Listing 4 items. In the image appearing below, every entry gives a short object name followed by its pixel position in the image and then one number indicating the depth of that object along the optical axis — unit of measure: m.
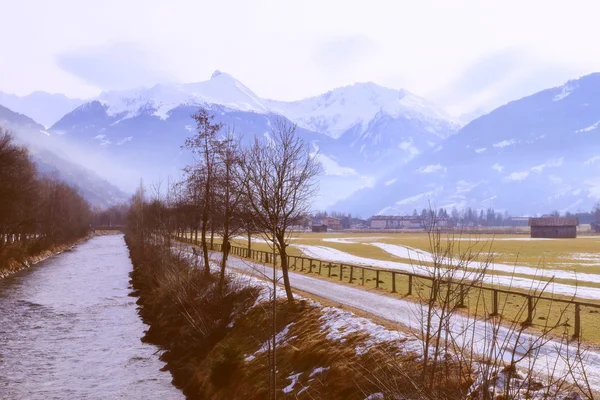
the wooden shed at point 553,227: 137.62
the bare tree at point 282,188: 22.27
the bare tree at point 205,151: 32.47
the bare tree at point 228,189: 28.64
